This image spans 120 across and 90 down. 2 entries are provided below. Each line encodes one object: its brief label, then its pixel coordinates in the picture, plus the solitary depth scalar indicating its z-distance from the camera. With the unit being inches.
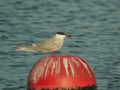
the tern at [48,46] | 831.1
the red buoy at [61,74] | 761.0
